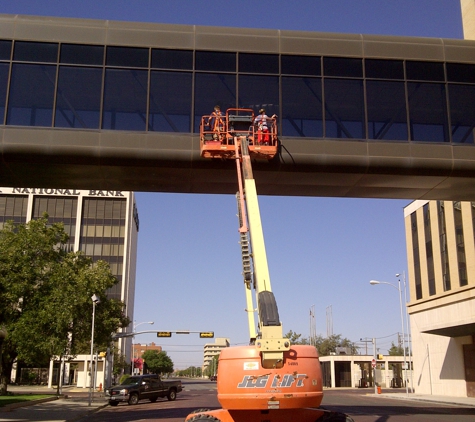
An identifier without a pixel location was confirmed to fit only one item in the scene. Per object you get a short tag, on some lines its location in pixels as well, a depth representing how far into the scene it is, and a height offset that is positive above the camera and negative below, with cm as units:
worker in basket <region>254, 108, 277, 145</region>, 1797 +695
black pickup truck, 3653 -226
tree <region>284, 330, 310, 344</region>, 10660 +353
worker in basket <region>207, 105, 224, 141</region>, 1764 +702
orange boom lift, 1127 -38
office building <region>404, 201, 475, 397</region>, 4080 +474
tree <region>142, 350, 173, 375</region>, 14986 -150
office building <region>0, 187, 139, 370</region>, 9662 +2291
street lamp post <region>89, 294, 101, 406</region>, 3381 +317
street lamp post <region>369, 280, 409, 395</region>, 4859 +608
